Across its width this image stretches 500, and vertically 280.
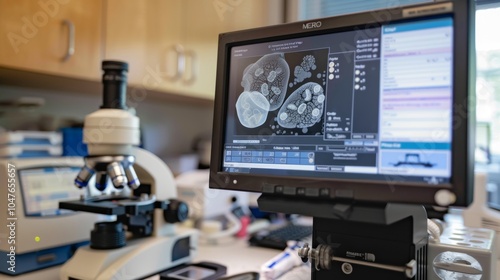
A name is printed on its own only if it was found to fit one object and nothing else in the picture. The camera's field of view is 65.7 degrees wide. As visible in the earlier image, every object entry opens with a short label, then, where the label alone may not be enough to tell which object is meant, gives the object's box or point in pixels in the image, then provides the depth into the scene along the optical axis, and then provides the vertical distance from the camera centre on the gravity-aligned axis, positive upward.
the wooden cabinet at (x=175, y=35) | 1.41 +0.44
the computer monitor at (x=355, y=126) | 0.56 +0.04
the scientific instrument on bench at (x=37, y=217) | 0.93 -0.19
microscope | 0.88 -0.15
